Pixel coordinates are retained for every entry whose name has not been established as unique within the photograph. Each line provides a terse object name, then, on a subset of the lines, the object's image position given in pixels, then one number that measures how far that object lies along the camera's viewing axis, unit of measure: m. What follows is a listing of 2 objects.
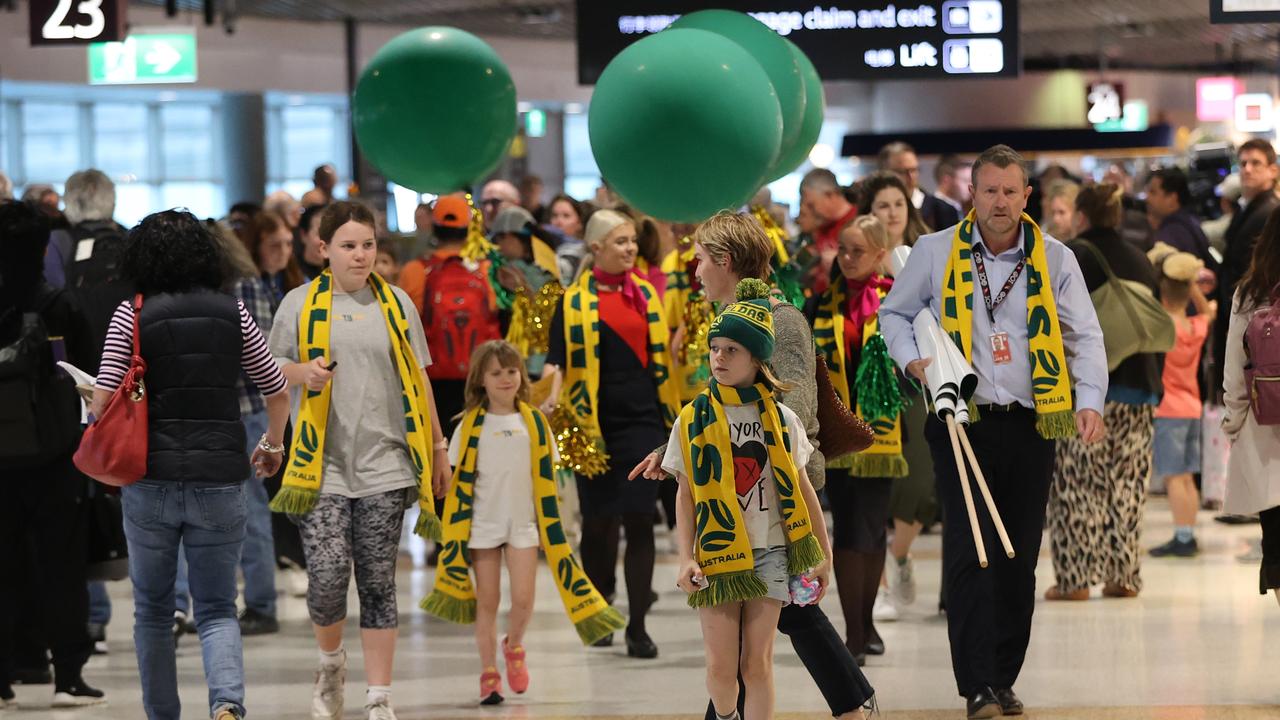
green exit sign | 32.47
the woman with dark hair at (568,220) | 21.67
